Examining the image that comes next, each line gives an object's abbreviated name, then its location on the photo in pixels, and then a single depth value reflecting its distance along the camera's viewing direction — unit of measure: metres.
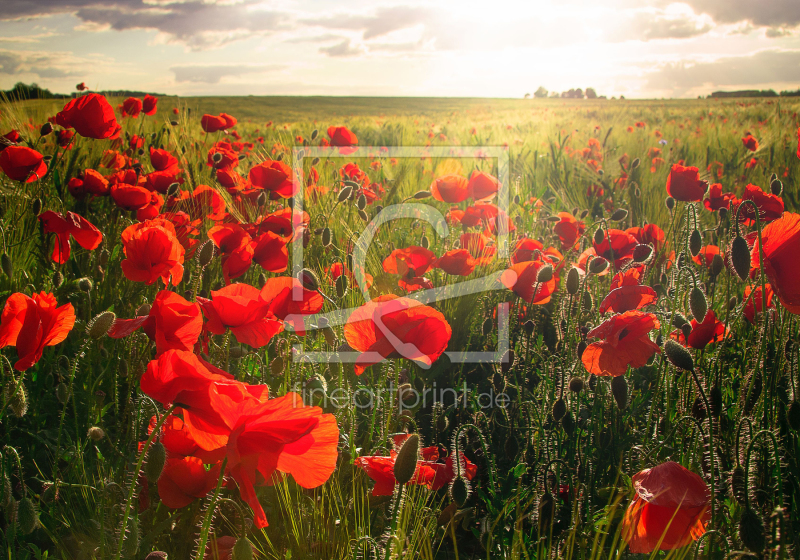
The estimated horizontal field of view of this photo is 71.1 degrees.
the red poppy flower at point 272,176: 0.80
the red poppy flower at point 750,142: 3.00
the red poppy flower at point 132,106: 2.84
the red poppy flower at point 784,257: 0.39
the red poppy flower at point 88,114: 0.80
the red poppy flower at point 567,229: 0.78
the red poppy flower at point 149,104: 2.99
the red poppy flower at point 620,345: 0.43
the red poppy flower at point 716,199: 0.83
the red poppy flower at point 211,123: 2.79
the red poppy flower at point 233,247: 0.54
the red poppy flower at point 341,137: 2.85
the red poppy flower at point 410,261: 0.63
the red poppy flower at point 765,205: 0.67
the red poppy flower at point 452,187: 0.84
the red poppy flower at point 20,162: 0.67
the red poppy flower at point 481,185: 0.85
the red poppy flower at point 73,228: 0.55
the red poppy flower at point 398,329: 0.40
